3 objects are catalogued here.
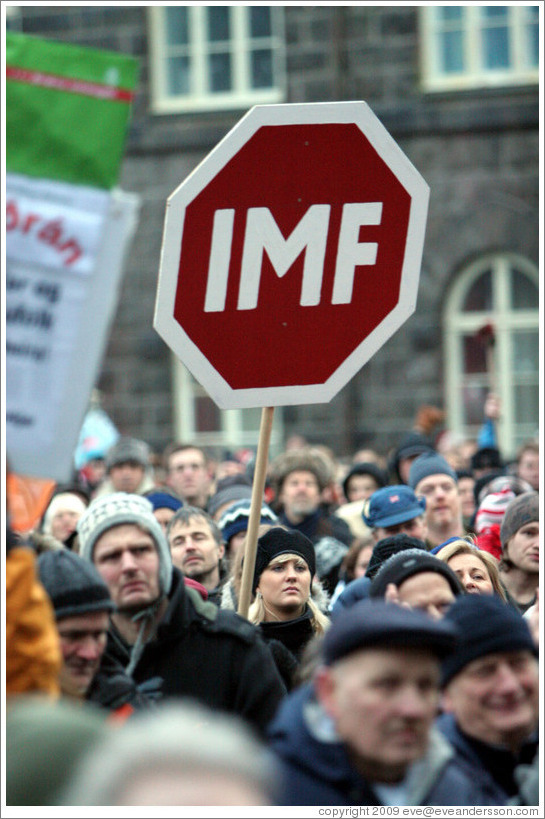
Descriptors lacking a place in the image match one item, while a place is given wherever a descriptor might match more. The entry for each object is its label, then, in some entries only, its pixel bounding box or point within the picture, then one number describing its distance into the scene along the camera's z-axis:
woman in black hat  9.67
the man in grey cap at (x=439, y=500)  13.70
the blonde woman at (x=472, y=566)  9.70
